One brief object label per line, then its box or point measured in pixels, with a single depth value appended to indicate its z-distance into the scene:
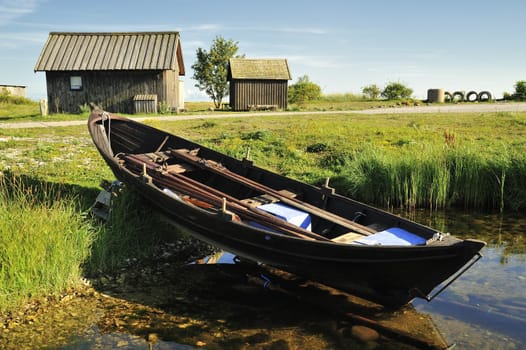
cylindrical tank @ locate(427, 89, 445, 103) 38.25
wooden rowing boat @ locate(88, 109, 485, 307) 5.70
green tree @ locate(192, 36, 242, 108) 46.00
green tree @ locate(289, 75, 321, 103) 42.53
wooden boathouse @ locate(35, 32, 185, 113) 28.02
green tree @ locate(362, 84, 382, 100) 44.83
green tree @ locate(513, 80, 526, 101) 38.56
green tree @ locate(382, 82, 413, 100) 43.19
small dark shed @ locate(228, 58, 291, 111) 32.94
